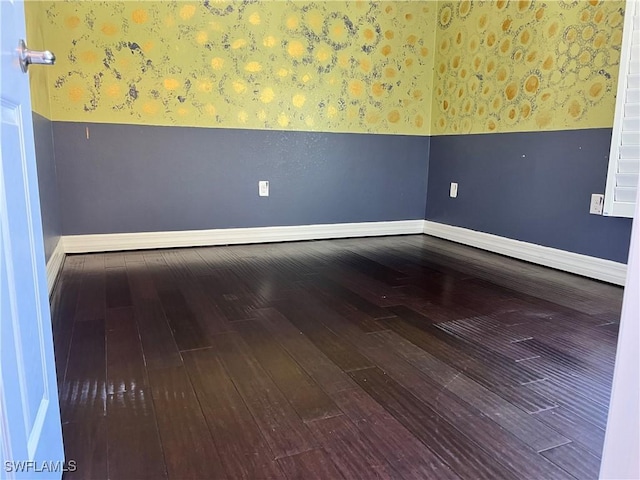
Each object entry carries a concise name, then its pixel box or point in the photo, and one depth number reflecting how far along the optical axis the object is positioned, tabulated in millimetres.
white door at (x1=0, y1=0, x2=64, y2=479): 669
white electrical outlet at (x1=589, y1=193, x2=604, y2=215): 2572
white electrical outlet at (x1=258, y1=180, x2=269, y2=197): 3432
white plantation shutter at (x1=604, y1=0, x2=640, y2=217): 2162
